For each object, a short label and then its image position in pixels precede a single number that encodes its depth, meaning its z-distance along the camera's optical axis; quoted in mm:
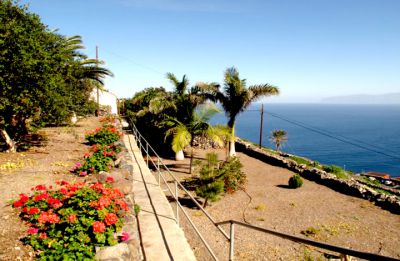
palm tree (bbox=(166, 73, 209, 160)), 19250
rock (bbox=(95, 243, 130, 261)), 4512
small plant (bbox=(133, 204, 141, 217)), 7402
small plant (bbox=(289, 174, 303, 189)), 16609
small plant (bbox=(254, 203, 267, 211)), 13297
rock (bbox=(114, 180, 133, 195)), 7957
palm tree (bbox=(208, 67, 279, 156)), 20361
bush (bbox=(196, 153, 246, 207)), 12768
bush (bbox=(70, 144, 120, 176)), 10164
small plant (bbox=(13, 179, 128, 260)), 4750
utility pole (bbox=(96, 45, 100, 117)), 33194
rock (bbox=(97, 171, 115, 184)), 8428
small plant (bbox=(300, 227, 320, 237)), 10875
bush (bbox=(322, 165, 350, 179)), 22972
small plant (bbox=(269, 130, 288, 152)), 51422
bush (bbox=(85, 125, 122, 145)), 15117
